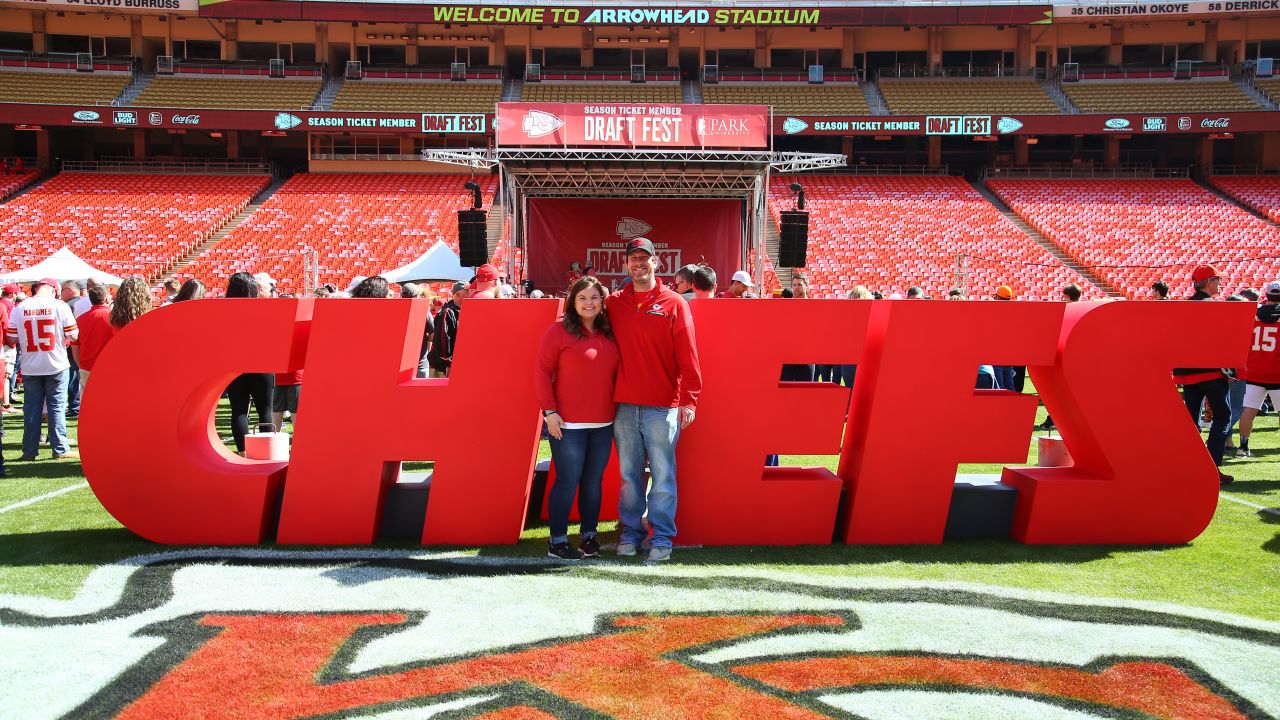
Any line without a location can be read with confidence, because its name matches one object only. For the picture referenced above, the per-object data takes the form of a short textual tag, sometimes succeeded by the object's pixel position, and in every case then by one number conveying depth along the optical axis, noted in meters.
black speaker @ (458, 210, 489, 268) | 15.02
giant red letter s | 5.26
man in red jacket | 4.74
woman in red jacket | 4.72
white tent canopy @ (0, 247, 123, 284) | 14.28
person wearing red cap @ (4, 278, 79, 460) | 7.74
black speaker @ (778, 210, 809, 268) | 15.95
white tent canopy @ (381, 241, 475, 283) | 15.22
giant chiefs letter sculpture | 5.05
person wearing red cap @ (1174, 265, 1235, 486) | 6.89
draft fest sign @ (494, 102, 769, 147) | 15.15
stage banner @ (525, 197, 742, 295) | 18.70
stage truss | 15.68
